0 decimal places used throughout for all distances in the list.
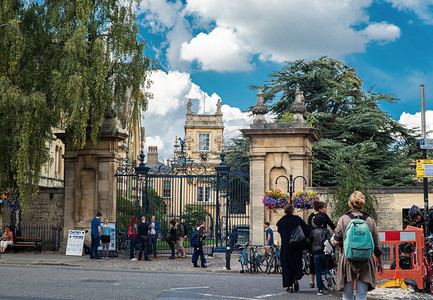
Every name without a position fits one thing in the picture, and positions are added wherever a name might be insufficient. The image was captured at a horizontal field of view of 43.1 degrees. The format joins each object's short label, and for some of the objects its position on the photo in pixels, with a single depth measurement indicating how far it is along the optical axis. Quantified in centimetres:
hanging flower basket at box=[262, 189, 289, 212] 1688
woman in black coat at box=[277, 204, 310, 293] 992
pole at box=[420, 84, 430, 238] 1063
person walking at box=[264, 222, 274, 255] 1651
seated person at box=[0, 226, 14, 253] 1897
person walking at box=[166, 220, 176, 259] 1860
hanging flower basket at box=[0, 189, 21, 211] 1866
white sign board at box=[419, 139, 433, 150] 1166
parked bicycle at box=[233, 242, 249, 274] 1480
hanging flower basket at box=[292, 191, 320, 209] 1661
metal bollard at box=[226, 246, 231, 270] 1524
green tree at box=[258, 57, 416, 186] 2706
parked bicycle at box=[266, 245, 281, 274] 1463
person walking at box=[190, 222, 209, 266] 1612
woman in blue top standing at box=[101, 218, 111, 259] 1789
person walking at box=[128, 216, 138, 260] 1781
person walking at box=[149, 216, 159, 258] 1825
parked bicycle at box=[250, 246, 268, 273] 1493
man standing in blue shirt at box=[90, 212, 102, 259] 1756
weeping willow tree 1756
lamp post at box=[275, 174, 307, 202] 1666
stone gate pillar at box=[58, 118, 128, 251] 1930
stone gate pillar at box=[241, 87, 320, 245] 1791
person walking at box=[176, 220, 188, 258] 1934
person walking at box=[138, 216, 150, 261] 1752
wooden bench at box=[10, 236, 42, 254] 1914
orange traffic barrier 968
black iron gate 1822
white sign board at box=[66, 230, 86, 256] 1852
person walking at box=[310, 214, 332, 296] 1009
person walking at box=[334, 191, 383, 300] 660
